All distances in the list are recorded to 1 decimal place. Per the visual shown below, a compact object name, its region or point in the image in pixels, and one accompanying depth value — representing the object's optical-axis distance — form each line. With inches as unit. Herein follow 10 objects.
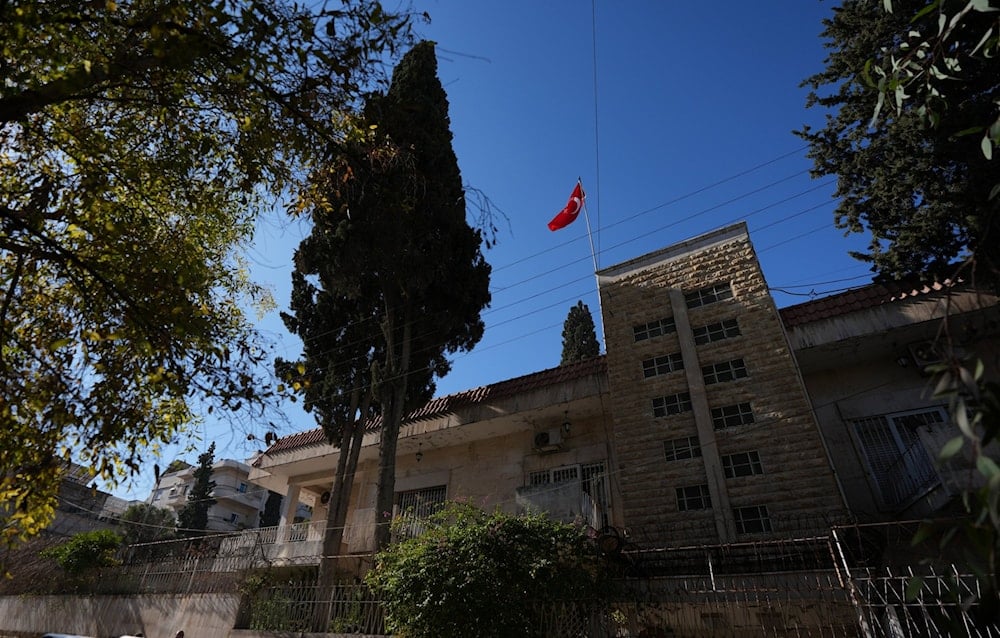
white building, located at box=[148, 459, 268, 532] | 1640.0
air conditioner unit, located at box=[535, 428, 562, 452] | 586.2
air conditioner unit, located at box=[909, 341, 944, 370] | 449.8
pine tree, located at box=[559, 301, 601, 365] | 872.3
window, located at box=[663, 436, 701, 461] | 474.9
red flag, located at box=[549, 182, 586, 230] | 629.3
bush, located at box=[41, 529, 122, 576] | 694.5
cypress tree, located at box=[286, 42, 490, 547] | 547.5
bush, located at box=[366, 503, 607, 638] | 351.3
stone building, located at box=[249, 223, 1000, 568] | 424.8
